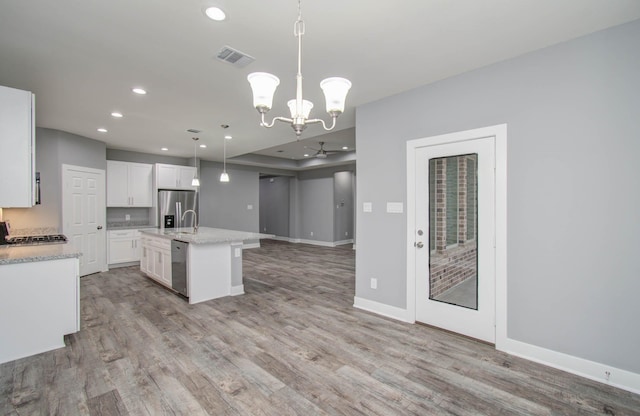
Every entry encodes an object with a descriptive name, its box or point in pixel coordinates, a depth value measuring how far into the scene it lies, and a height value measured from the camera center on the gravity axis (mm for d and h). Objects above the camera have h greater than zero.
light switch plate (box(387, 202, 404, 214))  3478 +5
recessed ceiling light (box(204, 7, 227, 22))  1983 +1344
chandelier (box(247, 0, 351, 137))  1630 +643
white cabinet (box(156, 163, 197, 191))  6917 +778
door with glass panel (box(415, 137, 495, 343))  2871 -311
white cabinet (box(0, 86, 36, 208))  2551 +552
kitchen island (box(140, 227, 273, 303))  4117 -817
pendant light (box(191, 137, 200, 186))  5641 +1380
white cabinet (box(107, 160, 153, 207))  6410 +549
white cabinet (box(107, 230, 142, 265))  6199 -815
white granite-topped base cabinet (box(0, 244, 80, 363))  2611 -854
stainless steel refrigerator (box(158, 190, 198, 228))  6828 +6
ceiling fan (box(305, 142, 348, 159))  7228 +1384
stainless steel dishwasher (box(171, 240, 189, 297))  4199 -855
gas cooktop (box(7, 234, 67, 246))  3564 -406
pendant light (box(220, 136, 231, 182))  5559 +1389
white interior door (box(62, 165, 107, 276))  5352 -87
